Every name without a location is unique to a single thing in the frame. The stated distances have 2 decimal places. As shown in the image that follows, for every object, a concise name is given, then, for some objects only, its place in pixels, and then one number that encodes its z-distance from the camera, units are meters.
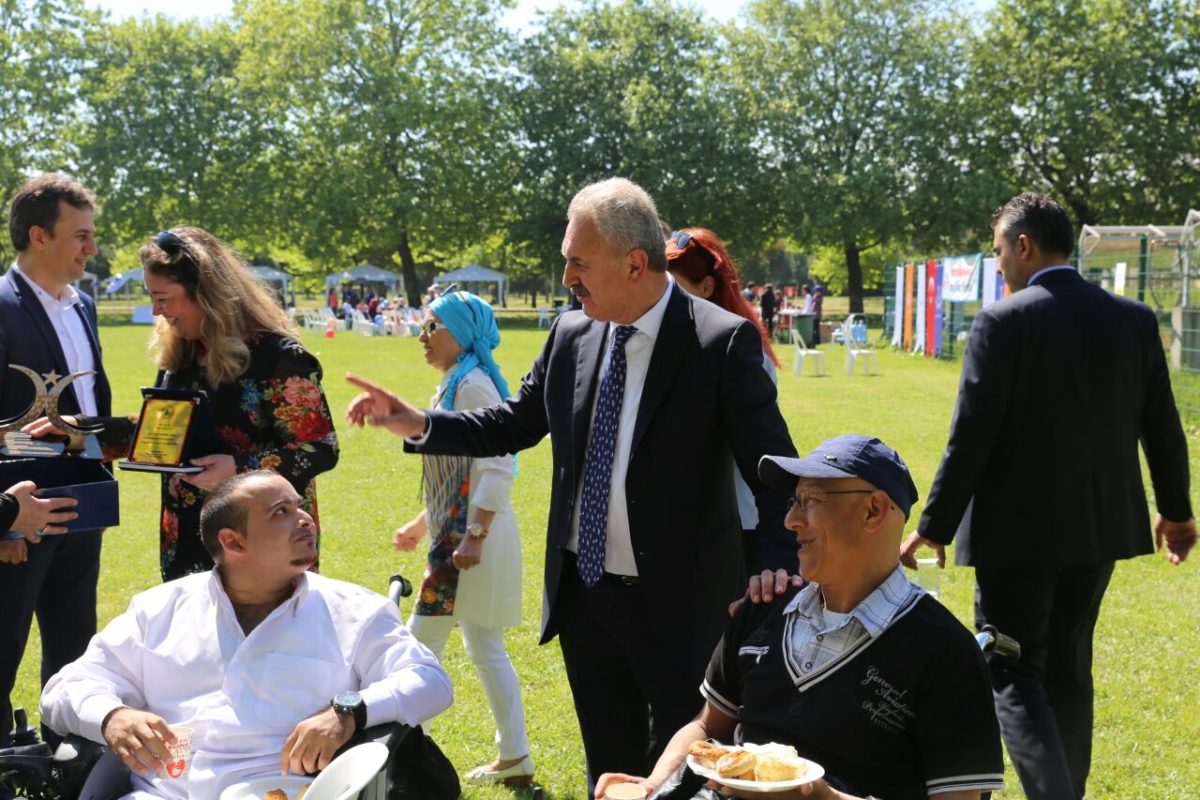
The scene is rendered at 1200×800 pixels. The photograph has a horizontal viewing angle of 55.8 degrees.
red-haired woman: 4.25
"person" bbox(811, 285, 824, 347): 37.12
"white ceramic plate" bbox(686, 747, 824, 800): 2.13
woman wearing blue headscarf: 4.61
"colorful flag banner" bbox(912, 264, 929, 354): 29.98
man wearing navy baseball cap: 2.35
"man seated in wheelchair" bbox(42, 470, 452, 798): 3.07
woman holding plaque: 3.87
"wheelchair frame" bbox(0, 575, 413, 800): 2.94
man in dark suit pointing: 3.13
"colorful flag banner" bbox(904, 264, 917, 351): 31.48
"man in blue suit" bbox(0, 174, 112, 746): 4.26
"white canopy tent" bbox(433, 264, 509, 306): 57.81
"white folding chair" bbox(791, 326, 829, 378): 23.53
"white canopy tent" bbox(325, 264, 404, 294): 61.53
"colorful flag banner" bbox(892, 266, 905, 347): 32.97
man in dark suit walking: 4.04
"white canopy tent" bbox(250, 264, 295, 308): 52.83
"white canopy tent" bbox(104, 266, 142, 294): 59.44
